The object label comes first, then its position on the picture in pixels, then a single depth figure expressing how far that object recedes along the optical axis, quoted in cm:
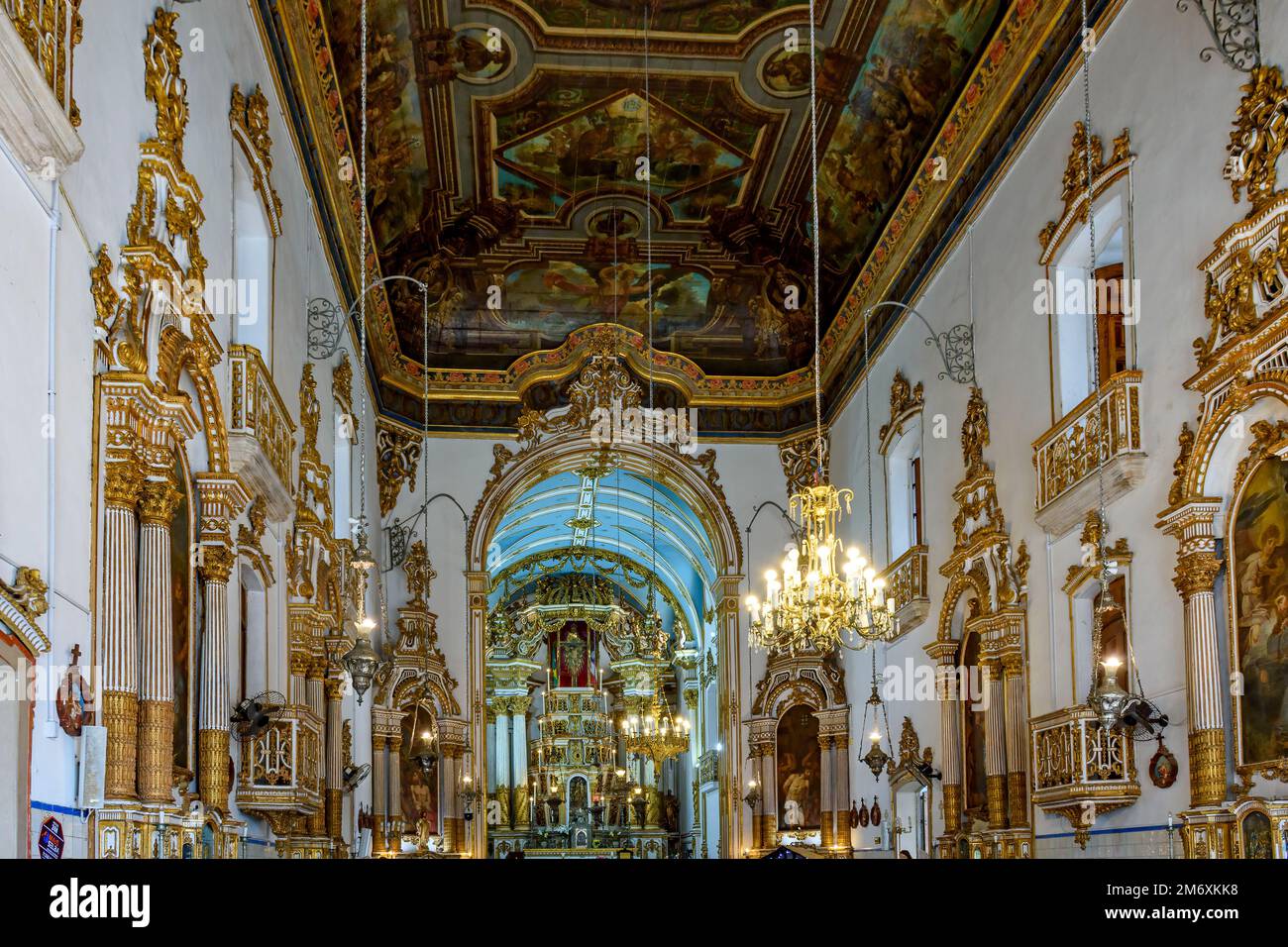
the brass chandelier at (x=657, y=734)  3541
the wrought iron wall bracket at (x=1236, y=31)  1027
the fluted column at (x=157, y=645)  878
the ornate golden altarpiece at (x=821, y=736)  2372
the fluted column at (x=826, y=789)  2364
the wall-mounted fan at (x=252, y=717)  1200
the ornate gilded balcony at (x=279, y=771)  1223
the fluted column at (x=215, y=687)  1095
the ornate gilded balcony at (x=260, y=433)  1172
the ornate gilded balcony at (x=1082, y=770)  1202
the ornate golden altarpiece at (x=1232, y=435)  970
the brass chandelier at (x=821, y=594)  1398
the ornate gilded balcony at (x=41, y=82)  619
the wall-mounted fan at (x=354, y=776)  1830
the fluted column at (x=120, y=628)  810
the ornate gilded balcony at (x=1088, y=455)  1211
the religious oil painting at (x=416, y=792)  2419
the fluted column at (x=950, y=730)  1722
